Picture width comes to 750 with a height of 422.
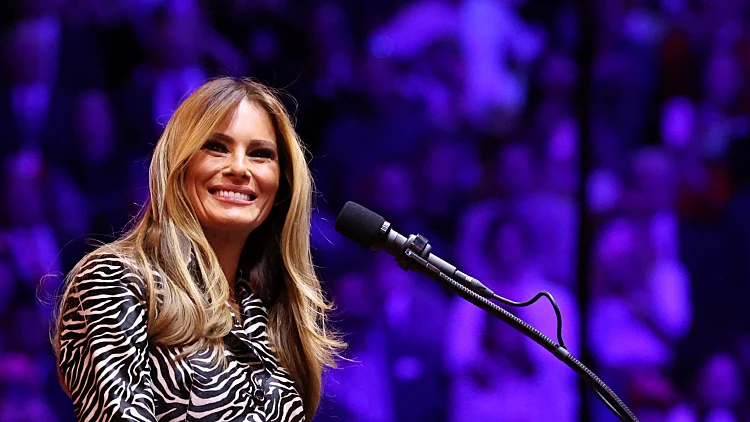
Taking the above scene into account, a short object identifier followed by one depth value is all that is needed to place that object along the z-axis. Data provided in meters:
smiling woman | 7.82
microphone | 7.79
